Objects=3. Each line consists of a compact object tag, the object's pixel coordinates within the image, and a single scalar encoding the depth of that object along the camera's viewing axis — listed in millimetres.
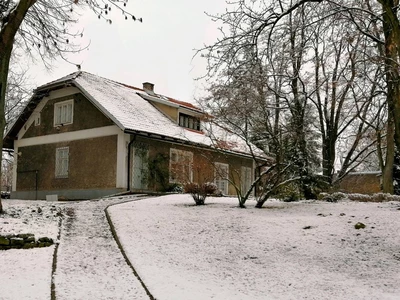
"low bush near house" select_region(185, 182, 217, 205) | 14055
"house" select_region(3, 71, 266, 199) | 19641
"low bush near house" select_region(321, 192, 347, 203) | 14836
